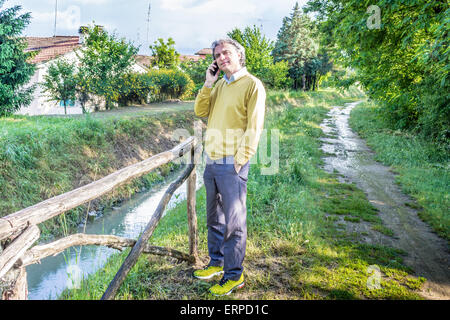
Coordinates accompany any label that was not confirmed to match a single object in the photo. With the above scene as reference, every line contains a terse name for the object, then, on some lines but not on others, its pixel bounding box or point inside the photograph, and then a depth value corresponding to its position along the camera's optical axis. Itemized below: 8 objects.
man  2.59
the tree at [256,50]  21.39
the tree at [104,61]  14.16
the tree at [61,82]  13.04
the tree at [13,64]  11.21
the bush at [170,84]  22.66
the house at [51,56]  17.44
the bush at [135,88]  17.60
